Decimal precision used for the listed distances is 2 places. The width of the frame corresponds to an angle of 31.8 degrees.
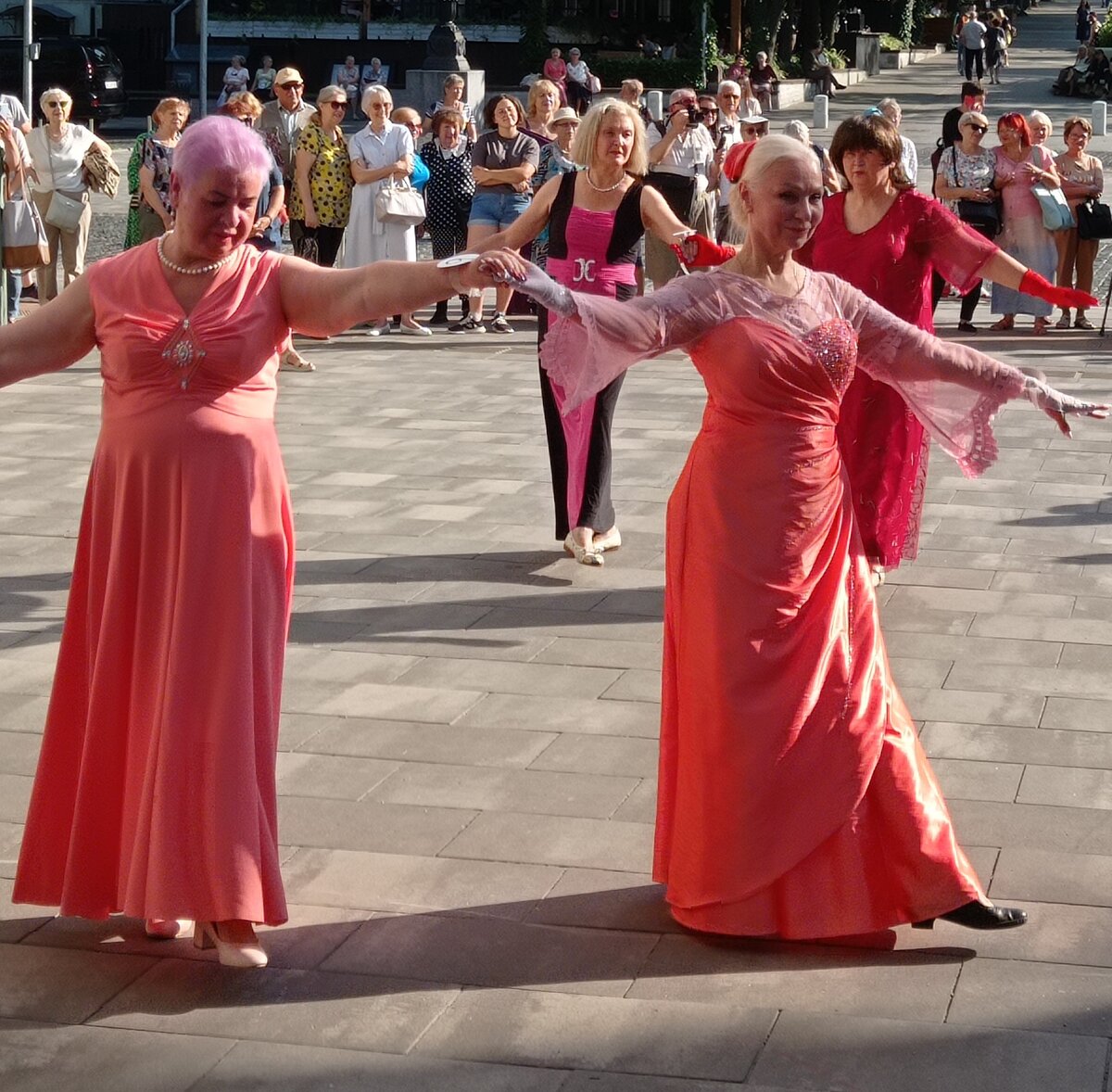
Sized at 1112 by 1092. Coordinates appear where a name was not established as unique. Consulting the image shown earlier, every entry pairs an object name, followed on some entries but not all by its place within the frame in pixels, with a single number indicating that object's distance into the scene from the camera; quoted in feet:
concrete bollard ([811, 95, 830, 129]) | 117.05
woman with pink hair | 14.23
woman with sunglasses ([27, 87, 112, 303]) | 52.42
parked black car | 127.95
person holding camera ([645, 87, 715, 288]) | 56.70
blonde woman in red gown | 15.03
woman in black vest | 27.68
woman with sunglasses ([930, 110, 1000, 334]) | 53.31
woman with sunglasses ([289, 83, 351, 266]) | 51.31
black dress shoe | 15.11
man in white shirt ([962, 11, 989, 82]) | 155.53
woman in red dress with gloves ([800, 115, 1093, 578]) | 24.54
